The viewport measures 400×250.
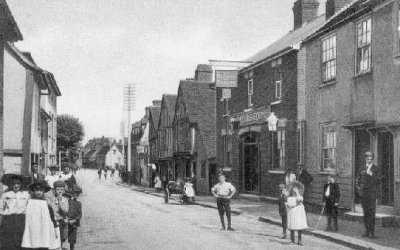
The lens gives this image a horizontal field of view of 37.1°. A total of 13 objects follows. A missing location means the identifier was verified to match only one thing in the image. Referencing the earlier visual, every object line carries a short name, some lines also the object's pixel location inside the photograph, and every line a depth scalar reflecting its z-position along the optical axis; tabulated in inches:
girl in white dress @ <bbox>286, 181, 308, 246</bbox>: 508.1
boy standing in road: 631.2
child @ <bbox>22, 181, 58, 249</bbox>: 347.3
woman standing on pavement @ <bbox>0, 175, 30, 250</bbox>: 347.9
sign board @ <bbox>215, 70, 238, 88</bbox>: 1192.2
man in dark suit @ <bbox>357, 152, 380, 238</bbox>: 530.3
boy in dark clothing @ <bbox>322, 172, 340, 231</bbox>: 595.5
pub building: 973.8
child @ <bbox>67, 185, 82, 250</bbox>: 425.7
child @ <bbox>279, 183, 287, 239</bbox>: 556.1
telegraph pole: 2325.4
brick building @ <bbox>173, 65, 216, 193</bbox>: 1638.8
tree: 3720.5
